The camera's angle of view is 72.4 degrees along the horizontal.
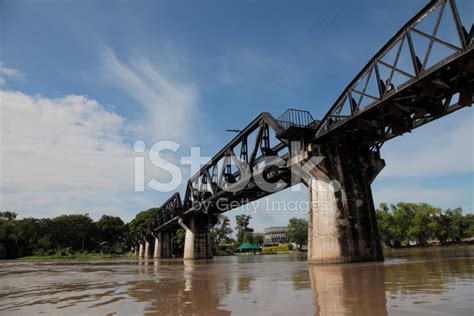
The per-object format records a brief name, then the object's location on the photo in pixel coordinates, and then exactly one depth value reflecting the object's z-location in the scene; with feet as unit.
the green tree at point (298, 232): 426.92
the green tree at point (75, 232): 368.89
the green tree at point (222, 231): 393.33
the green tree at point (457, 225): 307.37
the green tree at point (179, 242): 296.44
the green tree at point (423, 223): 286.91
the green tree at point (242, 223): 478.26
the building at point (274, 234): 585.63
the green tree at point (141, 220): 387.55
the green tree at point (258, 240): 478.18
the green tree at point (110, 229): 424.05
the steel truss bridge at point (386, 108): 42.02
